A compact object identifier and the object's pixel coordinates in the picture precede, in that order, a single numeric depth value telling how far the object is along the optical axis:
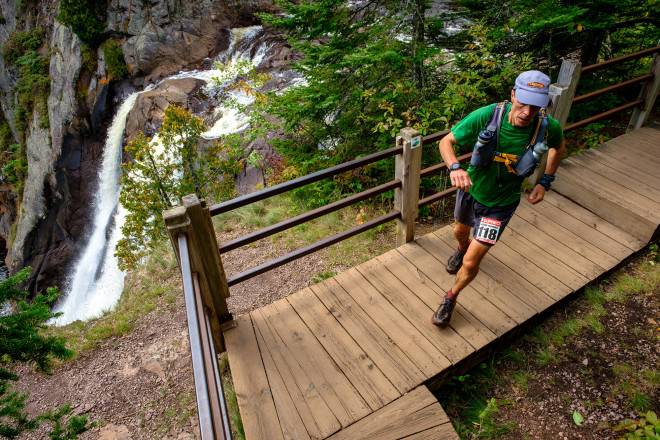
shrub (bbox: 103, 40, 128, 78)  20.34
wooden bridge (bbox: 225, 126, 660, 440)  2.85
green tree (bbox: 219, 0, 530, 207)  5.51
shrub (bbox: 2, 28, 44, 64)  24.27
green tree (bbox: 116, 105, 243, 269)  10.40
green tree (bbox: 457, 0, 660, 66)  5.21
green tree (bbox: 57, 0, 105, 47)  20.83
